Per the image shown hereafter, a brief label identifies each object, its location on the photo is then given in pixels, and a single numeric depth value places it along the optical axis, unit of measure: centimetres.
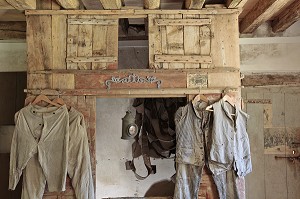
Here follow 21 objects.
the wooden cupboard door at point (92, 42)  218
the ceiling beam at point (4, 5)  202
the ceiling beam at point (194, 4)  207
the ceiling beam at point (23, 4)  199
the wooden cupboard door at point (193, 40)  219
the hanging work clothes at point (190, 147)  211
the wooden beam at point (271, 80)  308
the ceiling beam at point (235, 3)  208
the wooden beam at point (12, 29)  274
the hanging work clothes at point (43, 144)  203
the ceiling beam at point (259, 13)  216
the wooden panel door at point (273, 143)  316
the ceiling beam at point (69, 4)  207
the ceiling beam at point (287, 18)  235
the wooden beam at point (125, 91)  215
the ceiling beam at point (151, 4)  208
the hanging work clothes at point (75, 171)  203
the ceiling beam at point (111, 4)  206
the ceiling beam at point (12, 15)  249
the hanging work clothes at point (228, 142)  207
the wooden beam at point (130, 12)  220
